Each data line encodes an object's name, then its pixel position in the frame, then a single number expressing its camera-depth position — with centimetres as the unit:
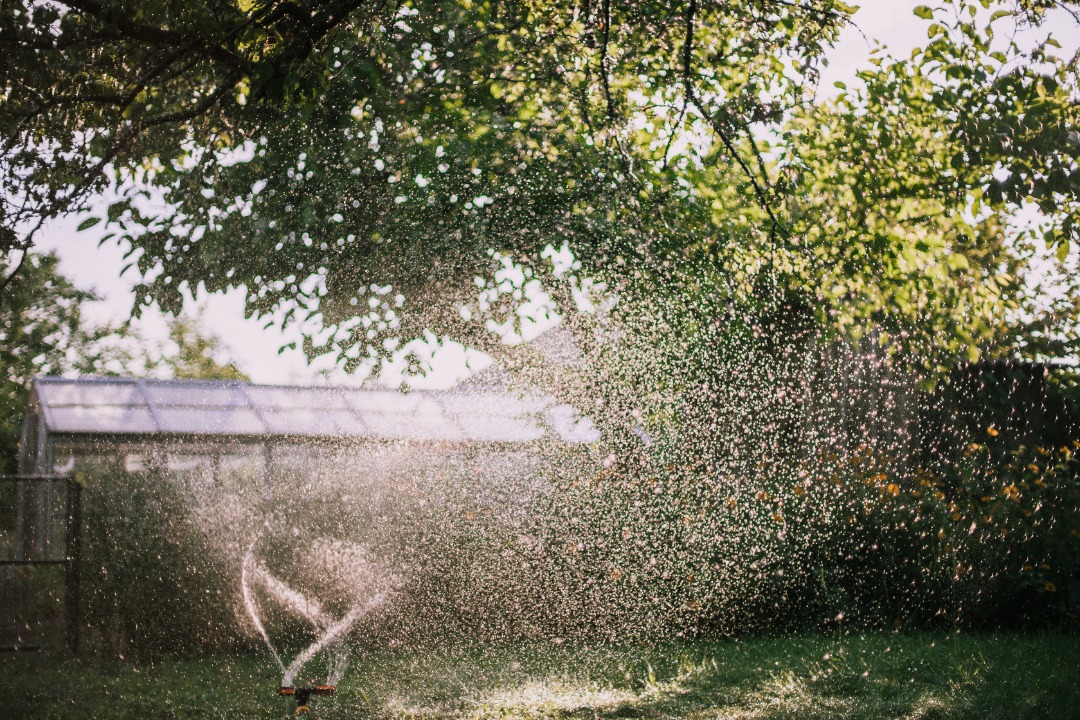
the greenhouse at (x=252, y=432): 877
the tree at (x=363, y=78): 511
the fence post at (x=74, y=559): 710
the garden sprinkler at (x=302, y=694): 430
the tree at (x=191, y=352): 1736
